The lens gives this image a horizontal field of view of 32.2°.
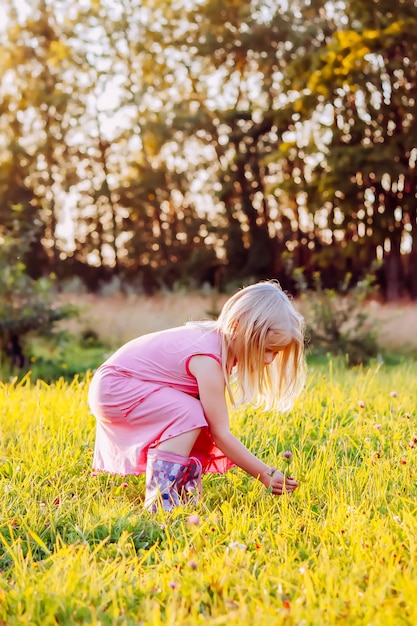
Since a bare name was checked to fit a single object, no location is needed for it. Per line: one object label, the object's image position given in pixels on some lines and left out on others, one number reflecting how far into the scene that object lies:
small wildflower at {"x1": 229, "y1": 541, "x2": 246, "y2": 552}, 2.22
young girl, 2.94
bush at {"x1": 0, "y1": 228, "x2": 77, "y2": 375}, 9.09
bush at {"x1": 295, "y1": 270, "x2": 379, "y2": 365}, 9.38
